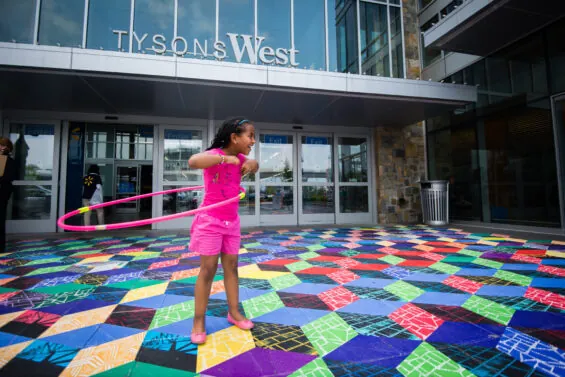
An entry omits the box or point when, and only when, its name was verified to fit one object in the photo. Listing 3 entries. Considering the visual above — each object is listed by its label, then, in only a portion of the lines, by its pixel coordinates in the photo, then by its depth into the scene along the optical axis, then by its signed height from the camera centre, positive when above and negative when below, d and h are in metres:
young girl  1.69 -0.11
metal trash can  7.84 +0.01
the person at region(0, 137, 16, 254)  4.09 +0.46
